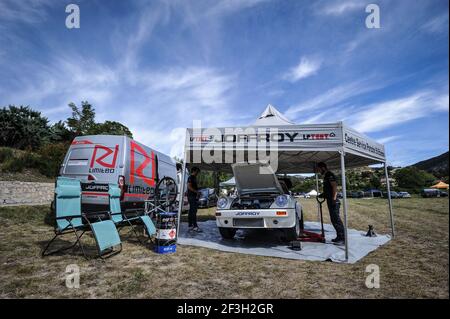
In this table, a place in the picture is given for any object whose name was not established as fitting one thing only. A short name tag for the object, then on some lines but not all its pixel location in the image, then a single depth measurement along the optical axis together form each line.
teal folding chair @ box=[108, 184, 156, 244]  5.56
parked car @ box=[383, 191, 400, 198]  45.24
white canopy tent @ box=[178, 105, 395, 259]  5.12
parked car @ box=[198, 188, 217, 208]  17.16
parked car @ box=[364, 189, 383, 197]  51.84
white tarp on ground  4.76
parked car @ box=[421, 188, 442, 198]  38.67
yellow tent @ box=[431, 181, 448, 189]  46.91
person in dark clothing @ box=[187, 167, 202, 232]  7.55
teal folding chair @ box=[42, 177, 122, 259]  4.26
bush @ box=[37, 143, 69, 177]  15.39
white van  6.52
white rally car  5.12
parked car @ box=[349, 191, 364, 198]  52.25
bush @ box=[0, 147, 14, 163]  14.40
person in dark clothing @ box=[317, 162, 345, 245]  5.67
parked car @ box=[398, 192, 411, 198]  45.84
